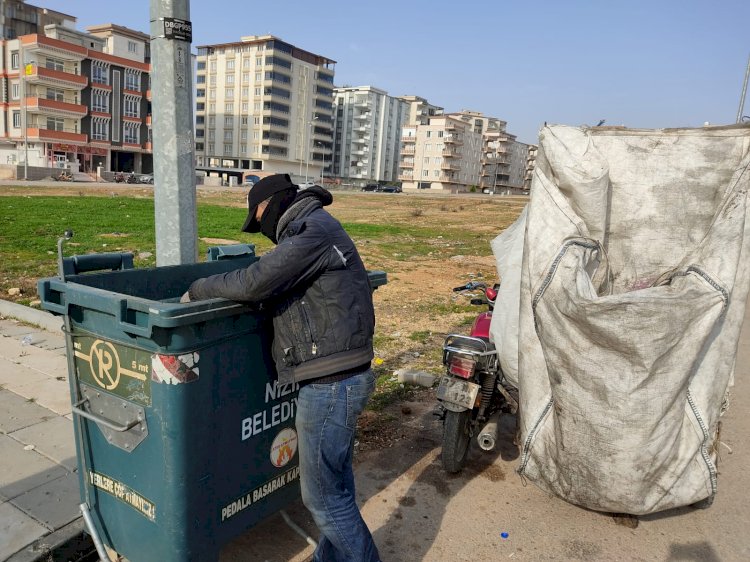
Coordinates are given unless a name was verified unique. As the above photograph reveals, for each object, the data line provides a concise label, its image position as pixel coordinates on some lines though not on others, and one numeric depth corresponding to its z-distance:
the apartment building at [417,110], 112.69
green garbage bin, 2.21
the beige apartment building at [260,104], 79.50
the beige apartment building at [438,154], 94.62
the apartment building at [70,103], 51.69
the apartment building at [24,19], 63.91
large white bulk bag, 2.84
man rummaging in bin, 2.28
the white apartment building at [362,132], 100.69
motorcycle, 3.67
